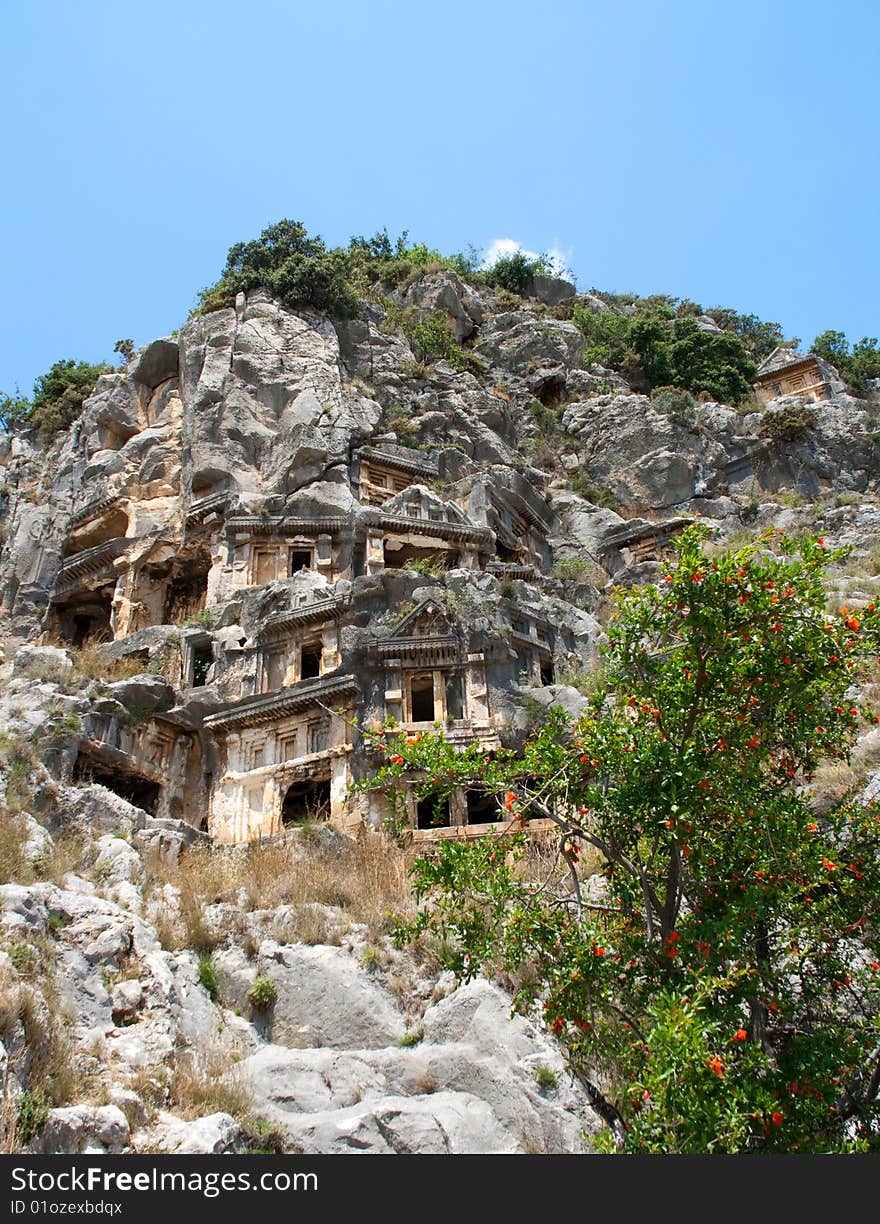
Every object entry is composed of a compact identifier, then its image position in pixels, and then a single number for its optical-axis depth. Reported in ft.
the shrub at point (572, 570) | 124.16
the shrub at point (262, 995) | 42.67
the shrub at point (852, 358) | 162.30
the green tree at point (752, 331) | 180.24
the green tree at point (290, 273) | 137.39
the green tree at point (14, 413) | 153.28
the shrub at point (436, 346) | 149.28
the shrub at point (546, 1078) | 36.32
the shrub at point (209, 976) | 43.27
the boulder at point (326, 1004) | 40.86
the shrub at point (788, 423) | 140.67
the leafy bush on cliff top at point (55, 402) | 147.95
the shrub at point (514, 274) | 191.31
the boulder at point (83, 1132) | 29.37
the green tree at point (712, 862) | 30.19
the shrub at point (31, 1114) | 29.43
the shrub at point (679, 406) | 144.87
